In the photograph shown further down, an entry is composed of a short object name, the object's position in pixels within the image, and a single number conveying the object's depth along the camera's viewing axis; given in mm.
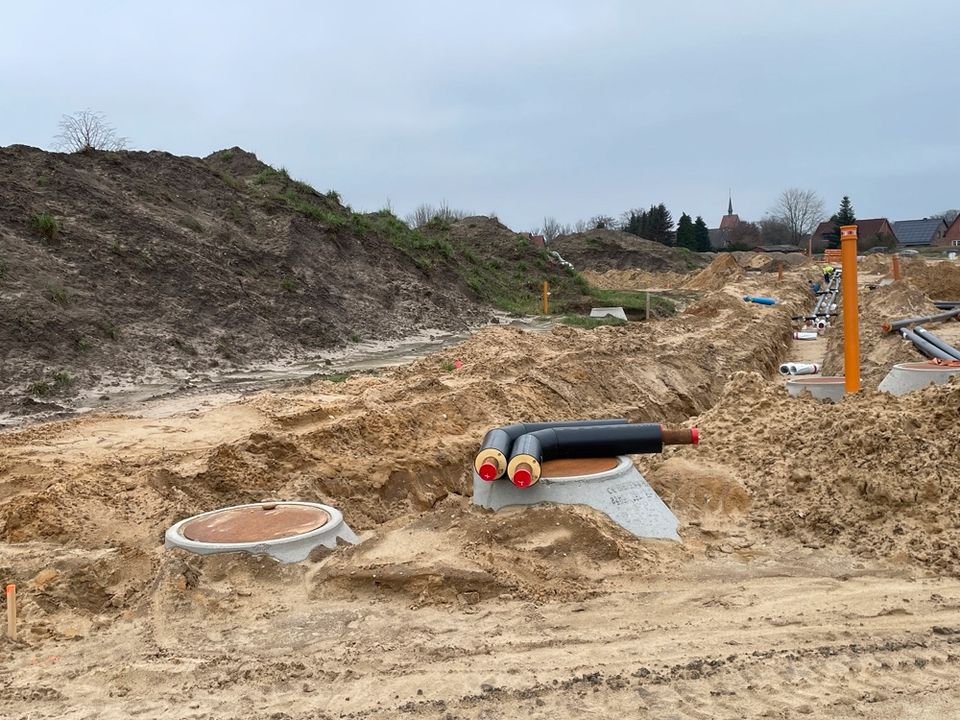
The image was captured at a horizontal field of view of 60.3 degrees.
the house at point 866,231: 75812
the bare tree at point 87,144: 20134
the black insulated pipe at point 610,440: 5934
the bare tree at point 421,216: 61725
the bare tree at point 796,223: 91500
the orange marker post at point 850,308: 7145
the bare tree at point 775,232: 91812
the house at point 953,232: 80250
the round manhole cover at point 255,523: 5324
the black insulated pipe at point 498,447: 5520
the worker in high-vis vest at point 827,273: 30812
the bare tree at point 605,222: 85731
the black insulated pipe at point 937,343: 11005
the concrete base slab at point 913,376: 8625
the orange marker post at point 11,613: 4422
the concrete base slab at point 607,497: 5531
